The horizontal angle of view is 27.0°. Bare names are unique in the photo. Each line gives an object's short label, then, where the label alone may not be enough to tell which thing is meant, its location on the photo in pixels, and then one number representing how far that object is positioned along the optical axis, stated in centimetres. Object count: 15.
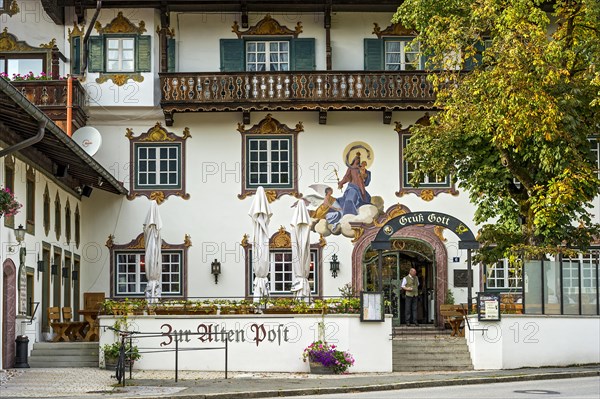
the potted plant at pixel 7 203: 2183
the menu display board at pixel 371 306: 2711
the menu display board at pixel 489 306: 2778
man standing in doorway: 3425
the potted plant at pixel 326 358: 2656
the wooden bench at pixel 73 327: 3022
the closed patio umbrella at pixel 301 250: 2919
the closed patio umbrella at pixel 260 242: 2933
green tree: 2733
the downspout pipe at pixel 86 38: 3494
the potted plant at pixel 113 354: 2639
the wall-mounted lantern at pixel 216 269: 3525
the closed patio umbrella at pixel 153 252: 3056
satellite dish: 3384
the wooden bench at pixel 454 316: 3062
